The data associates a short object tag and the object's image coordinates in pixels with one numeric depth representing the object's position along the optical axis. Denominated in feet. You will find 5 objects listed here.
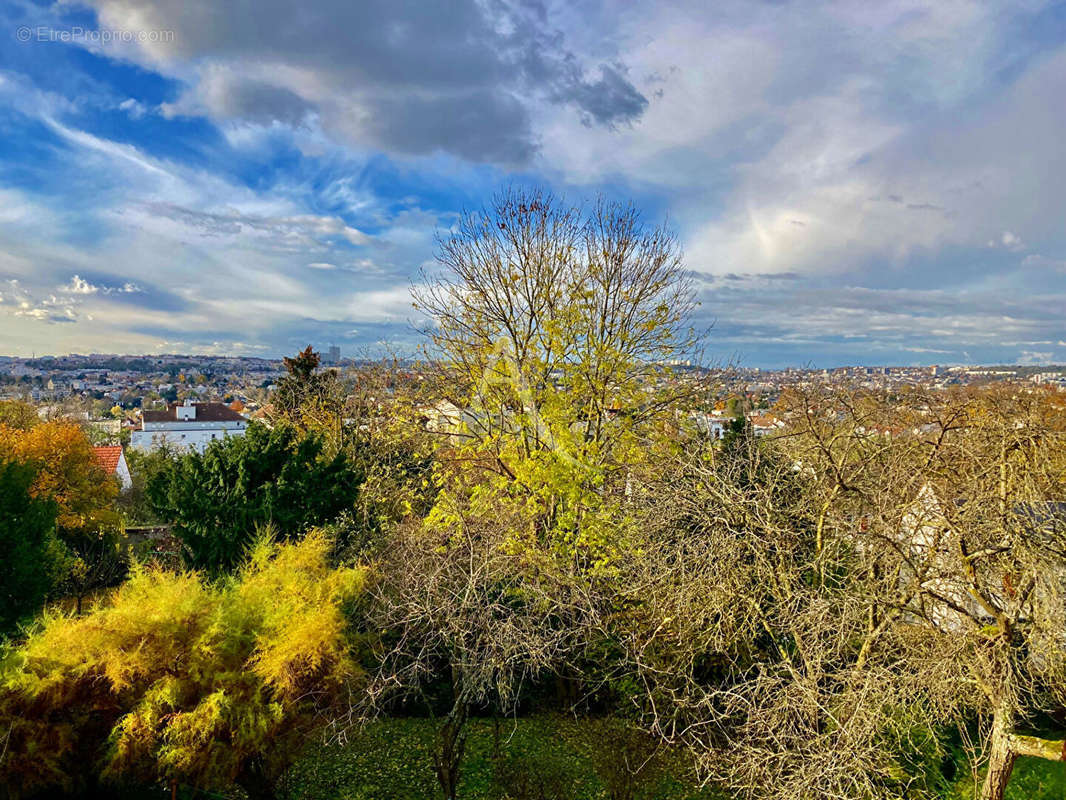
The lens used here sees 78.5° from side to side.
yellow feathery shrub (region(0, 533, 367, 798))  22.77
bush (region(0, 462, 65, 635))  37.68
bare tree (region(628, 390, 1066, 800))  19.42
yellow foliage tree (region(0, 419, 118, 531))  56.65
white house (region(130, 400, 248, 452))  193.77
